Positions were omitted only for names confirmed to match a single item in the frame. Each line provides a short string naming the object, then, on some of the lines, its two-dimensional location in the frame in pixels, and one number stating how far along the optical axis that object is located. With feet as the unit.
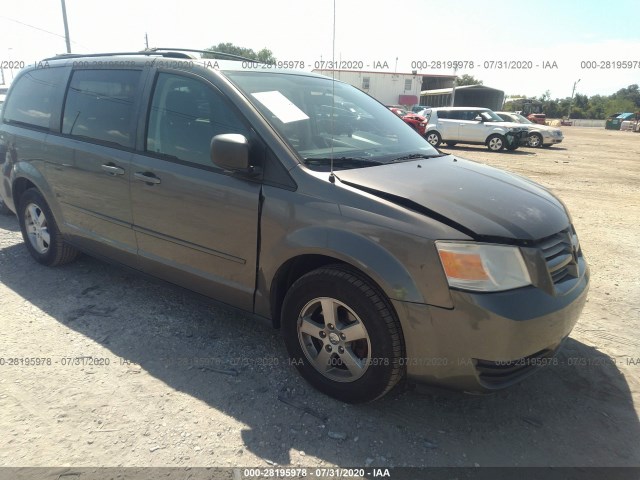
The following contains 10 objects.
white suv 58.54
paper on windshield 9.15
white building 176.04
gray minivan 6.99
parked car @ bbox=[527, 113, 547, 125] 135.47
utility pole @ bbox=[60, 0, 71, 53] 64.75
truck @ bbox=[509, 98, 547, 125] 136.56
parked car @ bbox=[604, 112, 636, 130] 168.45
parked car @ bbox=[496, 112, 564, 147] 63.87
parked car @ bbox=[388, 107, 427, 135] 62.34
